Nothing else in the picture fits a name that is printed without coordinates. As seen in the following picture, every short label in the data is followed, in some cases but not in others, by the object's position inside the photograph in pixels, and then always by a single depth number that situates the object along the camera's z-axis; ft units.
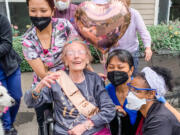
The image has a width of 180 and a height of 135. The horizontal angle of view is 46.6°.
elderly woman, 6.31
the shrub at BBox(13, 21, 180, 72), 16.06
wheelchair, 6.16
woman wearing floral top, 6.61
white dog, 8.13
